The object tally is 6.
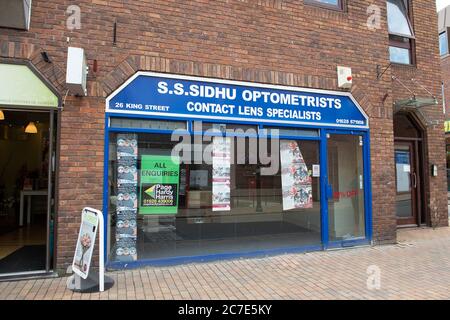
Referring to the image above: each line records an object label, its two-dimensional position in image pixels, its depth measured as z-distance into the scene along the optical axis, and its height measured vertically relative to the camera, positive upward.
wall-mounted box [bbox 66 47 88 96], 5.31 +1.63
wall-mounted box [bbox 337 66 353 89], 7.56 +2.10
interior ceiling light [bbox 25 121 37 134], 9.47 +1.45
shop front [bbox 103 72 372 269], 6.14 +0.30
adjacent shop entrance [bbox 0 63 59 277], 5.50 +0.41
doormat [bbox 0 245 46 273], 5.67 -1.11
